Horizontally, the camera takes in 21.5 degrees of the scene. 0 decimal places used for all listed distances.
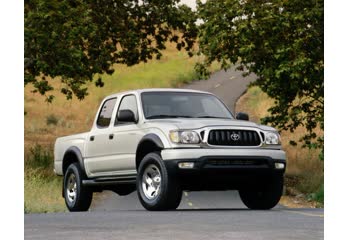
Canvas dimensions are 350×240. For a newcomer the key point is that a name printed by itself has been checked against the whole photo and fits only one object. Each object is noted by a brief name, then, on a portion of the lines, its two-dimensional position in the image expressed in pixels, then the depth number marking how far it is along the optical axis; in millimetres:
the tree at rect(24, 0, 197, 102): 24516
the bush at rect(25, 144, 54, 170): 26625
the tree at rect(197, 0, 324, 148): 23078
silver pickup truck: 13016
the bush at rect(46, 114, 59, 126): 46250
